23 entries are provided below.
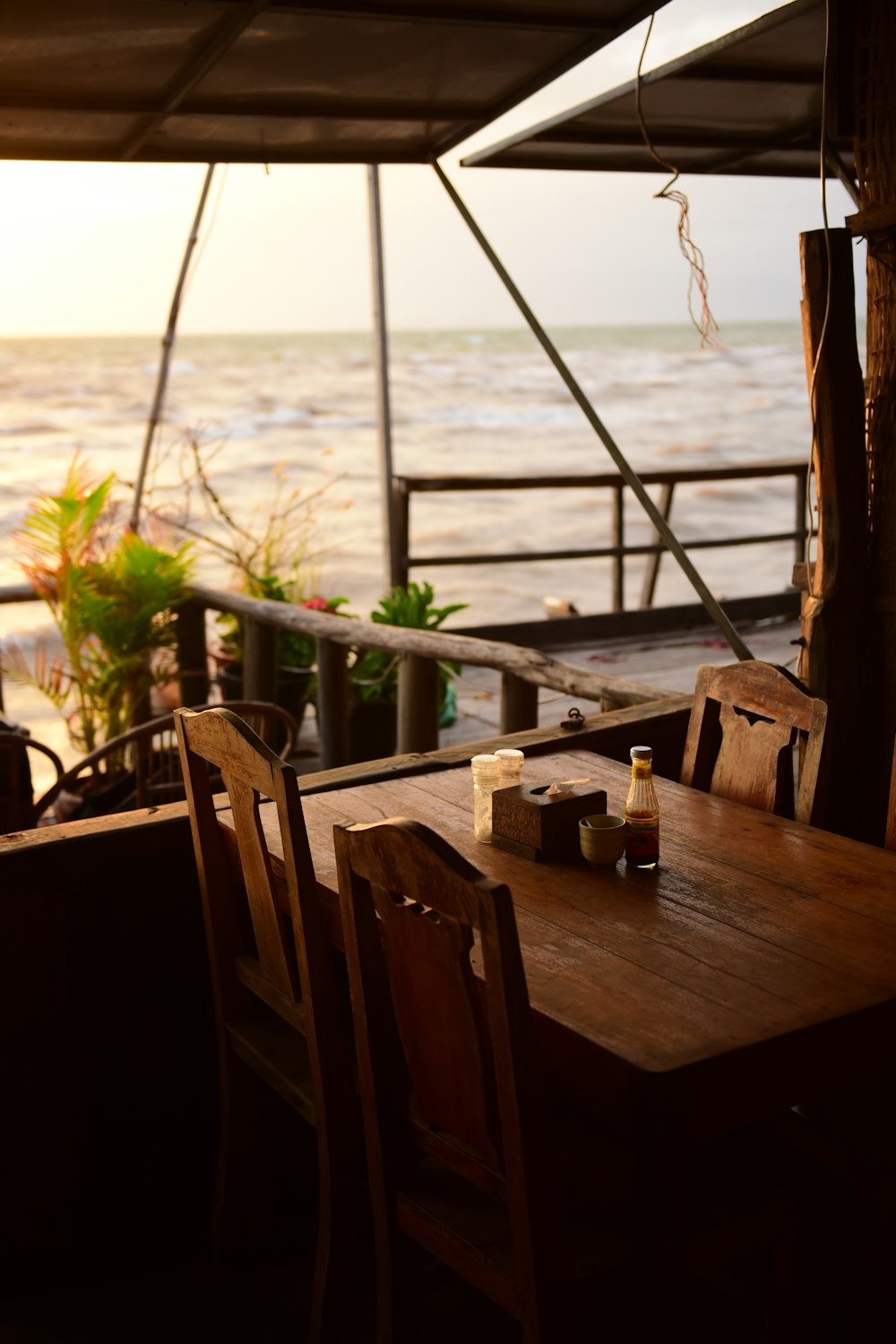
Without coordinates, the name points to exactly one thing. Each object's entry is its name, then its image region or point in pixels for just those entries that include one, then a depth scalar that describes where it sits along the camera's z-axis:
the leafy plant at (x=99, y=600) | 5.85
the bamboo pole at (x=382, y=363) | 5.95
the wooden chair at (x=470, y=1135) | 1.62
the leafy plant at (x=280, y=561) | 6.24
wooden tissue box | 2.36
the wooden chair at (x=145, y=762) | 3.32
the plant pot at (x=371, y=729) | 5.84
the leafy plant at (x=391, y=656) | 5.84
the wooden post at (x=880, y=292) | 2.79
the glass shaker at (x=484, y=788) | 2.49
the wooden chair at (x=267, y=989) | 2.12
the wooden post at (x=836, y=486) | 3.01
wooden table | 1.65
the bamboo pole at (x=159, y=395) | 6.24
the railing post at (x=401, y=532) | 6.73
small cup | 2.32
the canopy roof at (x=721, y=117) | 3.10
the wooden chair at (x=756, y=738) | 2.68
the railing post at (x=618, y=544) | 7.93
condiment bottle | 2.30
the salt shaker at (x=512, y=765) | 2.54
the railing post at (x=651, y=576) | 8.28
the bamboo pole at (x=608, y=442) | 3.68
